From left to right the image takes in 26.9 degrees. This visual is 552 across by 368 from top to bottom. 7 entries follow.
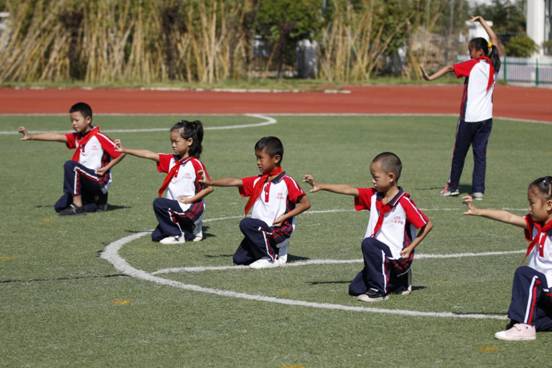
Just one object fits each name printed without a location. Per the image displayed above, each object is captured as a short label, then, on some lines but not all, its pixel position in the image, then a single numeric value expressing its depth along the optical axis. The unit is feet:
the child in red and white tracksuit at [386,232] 25.59
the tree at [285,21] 139.54
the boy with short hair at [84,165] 39.60
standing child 44.75
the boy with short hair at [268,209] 29.45
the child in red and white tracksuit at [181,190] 33.53
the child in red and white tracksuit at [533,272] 22.25
